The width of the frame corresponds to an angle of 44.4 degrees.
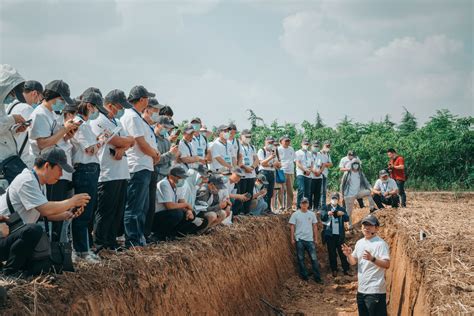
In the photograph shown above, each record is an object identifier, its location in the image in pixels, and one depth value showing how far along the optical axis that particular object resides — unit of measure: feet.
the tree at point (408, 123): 123.92
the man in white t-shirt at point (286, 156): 59.67
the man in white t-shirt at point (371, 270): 34.81
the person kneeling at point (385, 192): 66.69
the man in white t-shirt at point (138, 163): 28.37
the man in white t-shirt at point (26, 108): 23.82
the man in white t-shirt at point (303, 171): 60.03
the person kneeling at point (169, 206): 32.73
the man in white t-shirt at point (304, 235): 58.13
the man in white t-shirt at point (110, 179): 26.35
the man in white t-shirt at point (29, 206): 19.35
